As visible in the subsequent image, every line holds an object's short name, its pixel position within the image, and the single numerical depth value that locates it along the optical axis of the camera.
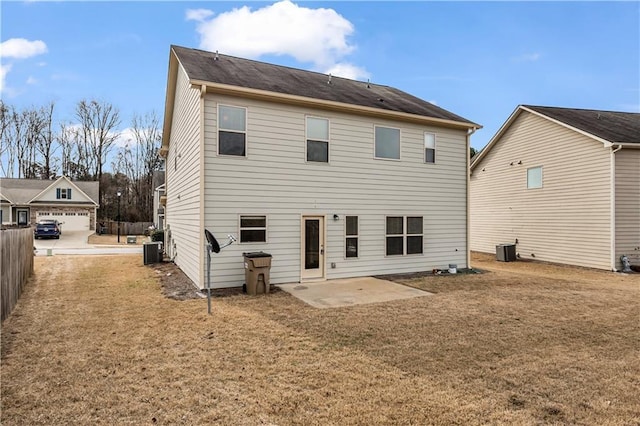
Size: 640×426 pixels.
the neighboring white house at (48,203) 33.25
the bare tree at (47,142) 39.46
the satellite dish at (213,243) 6.96
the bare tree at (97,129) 40.09
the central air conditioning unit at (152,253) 13.56
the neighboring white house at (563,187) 13.12
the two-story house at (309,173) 9.05
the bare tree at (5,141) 36.62
